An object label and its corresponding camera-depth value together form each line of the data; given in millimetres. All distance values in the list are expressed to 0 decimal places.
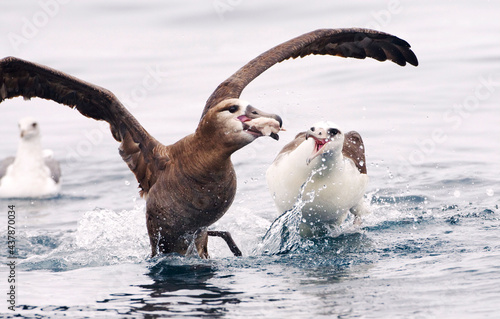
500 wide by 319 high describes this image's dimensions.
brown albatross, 15086
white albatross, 18391
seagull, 26516
